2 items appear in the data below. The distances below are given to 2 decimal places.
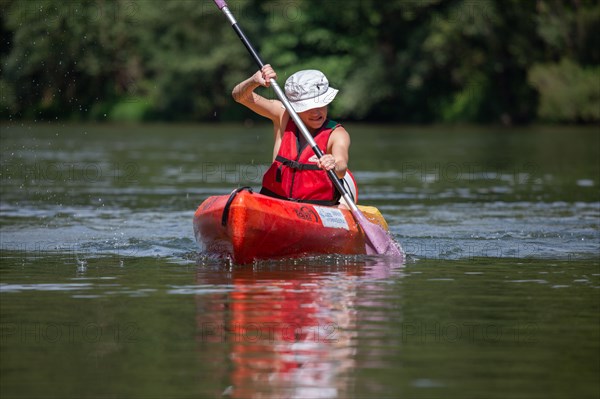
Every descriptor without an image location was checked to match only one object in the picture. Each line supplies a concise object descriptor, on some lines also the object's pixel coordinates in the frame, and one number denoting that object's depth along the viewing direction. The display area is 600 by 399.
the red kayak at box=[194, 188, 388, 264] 19.81
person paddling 21.39
